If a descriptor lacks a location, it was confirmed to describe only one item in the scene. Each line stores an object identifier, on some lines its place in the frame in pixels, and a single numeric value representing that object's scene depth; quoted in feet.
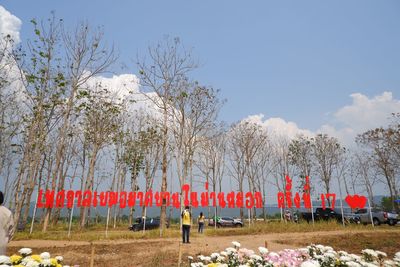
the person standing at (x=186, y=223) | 39.11
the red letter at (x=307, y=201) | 59.10
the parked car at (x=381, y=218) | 69.31
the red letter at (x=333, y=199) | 59.34
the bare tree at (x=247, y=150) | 94.89
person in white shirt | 14.57
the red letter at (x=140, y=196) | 53.57
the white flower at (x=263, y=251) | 12.56
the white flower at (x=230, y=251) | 14.20
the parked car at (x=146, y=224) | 84.16
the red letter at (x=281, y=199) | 63.25
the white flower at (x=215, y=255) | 14.05
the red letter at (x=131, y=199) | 53.36
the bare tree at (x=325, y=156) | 107.24
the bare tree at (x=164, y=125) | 57.11
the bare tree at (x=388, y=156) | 86.06
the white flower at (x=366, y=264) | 11.05
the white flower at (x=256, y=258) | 12.78
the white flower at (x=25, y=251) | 10.33
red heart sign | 54.85
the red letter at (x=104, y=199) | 51.76
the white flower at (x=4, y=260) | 9.01
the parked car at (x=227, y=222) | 107.96
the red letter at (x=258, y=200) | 64.89
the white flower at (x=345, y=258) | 11.92
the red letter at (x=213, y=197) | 57.61
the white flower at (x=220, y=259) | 13.99
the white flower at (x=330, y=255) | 12.78
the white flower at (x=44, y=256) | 9.79
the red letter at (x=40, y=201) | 51.88
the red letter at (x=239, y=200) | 55.98
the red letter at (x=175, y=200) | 55.20
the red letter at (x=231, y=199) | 55.57
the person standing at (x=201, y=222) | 56.70
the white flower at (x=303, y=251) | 15.29
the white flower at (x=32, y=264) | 8.94
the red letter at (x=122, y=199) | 52.89
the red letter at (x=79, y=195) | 52.21
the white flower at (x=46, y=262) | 9.34
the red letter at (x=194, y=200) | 54.37
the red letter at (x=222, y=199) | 55.71
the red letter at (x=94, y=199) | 52.70
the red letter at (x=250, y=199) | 57.66
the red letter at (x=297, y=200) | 55.87
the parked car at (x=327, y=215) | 74.28
